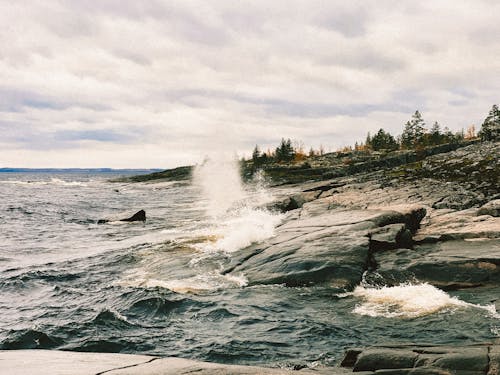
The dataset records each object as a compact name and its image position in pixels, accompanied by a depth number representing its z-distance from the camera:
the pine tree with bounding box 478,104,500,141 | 100.16
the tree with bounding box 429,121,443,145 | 120.75
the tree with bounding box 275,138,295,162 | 129.88
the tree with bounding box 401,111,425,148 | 118.62
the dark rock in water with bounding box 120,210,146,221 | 34.09
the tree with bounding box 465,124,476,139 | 162.50
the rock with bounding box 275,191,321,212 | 29.62
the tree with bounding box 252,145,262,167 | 132.57
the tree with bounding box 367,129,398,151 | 131.50
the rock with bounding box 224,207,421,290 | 14.04
